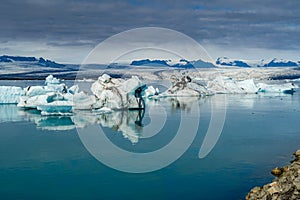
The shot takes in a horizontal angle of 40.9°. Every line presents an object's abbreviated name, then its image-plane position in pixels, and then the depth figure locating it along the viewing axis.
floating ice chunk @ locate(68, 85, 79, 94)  26.66
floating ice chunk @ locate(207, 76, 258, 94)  37.81
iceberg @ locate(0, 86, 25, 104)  25.39
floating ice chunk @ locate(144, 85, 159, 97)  31.69
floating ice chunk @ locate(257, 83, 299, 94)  37.81
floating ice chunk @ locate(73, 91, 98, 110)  20.06
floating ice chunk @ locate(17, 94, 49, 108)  20.39
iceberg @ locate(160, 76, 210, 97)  33.16
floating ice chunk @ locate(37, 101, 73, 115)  19.22
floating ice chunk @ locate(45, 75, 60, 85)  29.44
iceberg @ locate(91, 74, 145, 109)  21.14
